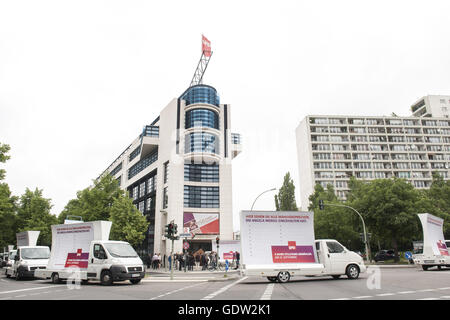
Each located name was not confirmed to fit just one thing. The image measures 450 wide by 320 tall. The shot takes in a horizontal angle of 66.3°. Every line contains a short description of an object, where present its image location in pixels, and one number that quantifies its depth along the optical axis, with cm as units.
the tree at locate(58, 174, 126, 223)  4130
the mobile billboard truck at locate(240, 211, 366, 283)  1445
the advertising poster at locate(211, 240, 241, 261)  3667
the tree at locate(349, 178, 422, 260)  3155
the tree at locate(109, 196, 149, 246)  4025
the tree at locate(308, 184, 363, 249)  4238
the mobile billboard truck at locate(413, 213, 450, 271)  2048
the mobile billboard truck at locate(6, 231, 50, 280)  1881
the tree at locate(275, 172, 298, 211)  5856
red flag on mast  5760
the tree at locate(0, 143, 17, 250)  2367
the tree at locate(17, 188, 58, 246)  5203
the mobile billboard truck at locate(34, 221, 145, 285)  1487
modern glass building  4897
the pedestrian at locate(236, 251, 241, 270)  3081
